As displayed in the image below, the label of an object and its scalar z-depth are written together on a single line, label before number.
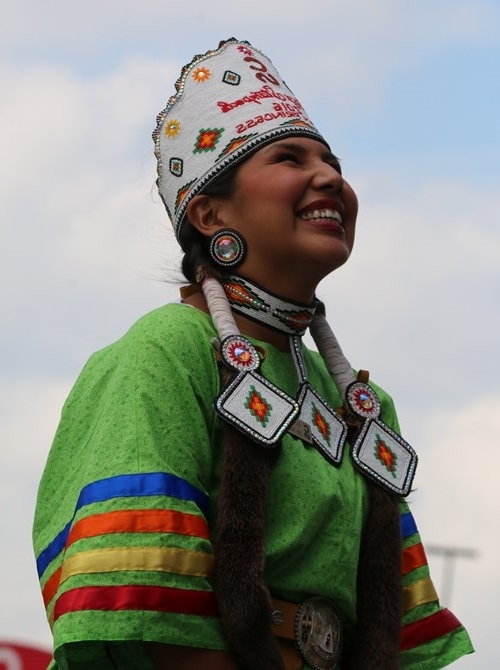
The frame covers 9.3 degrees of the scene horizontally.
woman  6.11
